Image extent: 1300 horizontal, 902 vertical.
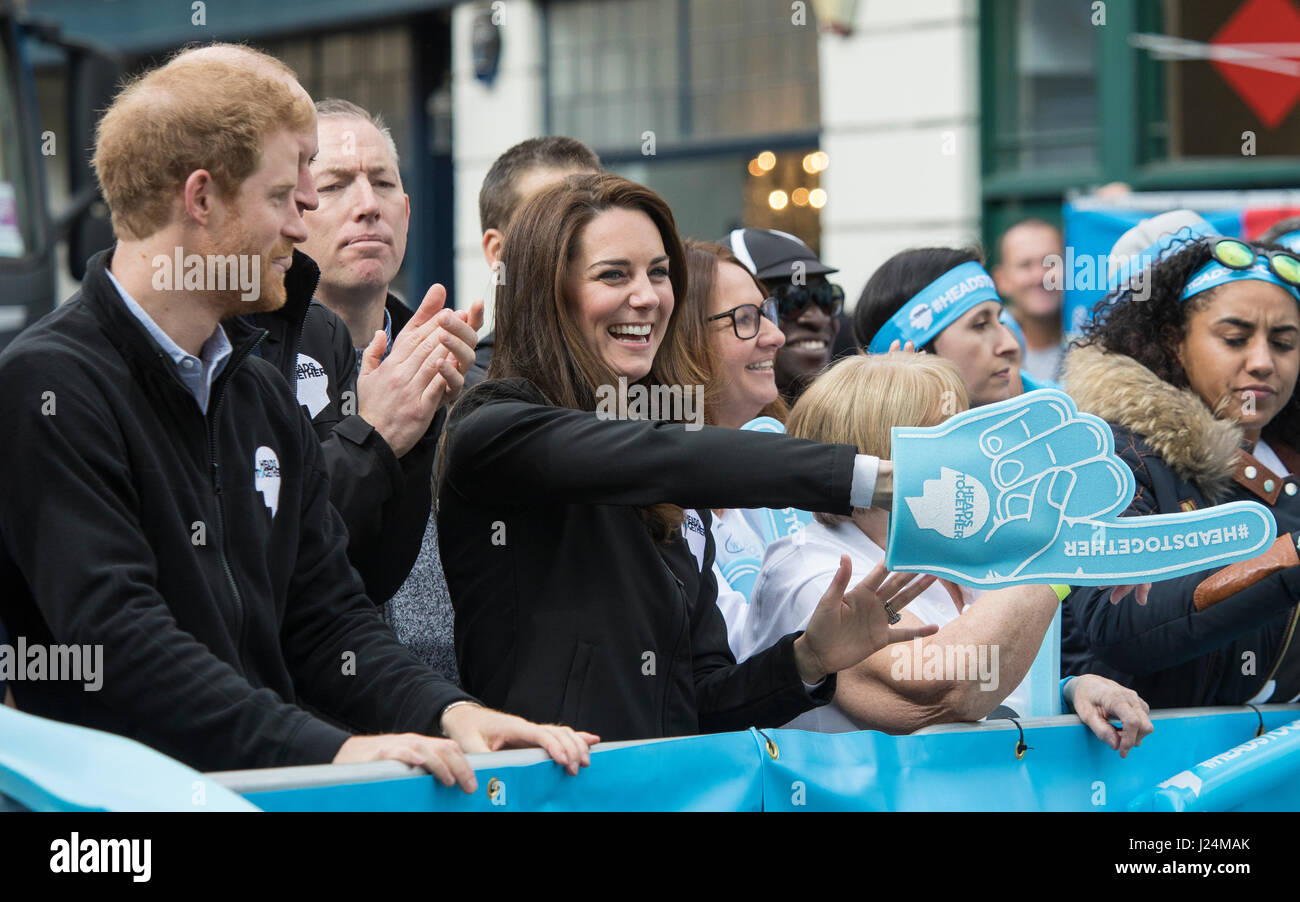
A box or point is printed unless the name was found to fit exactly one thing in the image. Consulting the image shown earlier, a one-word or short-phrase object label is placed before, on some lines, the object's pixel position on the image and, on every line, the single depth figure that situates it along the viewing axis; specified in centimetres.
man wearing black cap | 486
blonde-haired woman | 297
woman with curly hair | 325
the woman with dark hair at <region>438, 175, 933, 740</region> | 264
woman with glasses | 396
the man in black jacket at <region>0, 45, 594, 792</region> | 227
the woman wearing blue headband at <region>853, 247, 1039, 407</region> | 464
